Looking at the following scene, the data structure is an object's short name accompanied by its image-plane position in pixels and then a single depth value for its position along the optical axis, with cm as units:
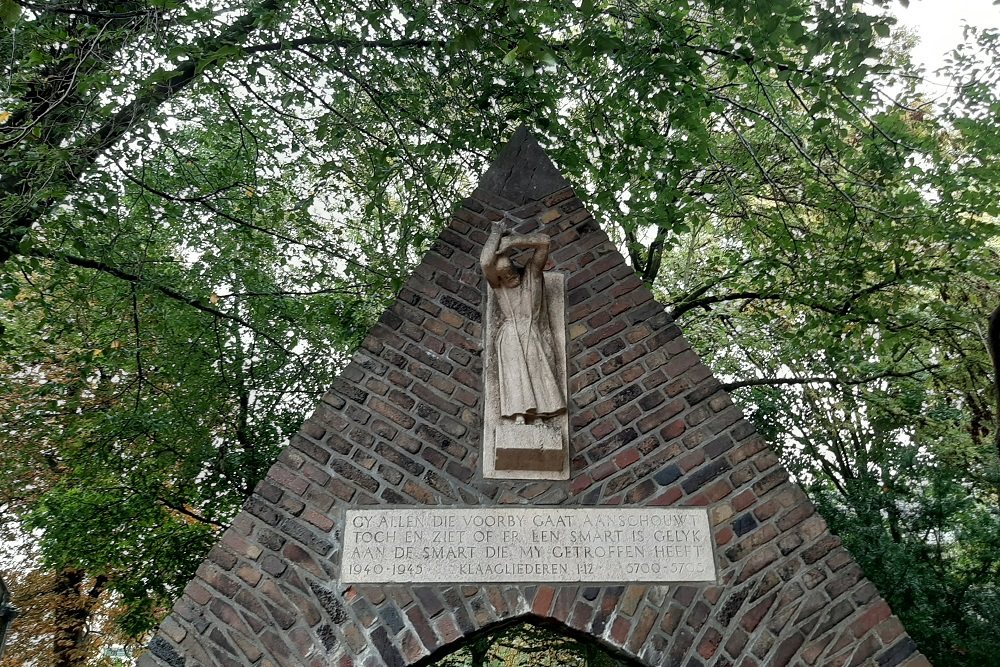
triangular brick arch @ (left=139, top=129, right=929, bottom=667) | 394
